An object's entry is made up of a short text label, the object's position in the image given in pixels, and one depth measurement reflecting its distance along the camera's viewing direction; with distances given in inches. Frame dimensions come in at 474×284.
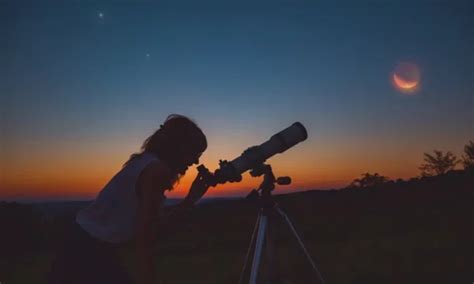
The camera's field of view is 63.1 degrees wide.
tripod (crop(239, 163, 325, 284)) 124.9
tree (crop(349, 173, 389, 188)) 2024.2
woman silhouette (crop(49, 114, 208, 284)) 82.8
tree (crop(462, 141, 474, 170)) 1561.9
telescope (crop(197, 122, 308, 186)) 142.3
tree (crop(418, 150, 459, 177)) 1784.0
